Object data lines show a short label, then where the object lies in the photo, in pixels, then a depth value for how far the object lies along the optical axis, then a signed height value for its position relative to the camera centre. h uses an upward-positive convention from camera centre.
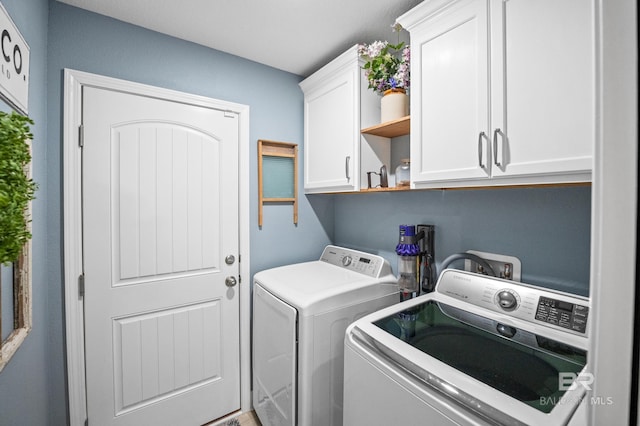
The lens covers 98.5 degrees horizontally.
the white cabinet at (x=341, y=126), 1.72 +0.57
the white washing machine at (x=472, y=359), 0.73 -0.50
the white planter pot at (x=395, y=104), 1.57 +0.61
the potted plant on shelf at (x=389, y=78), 1.56 +0.76
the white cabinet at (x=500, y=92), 0.90 +0.46
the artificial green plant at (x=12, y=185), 0.50 +0.05
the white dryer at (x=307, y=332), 1.38 -0.66
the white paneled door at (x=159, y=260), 1.54 -0.31
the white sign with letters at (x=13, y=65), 0.87 +0.51
